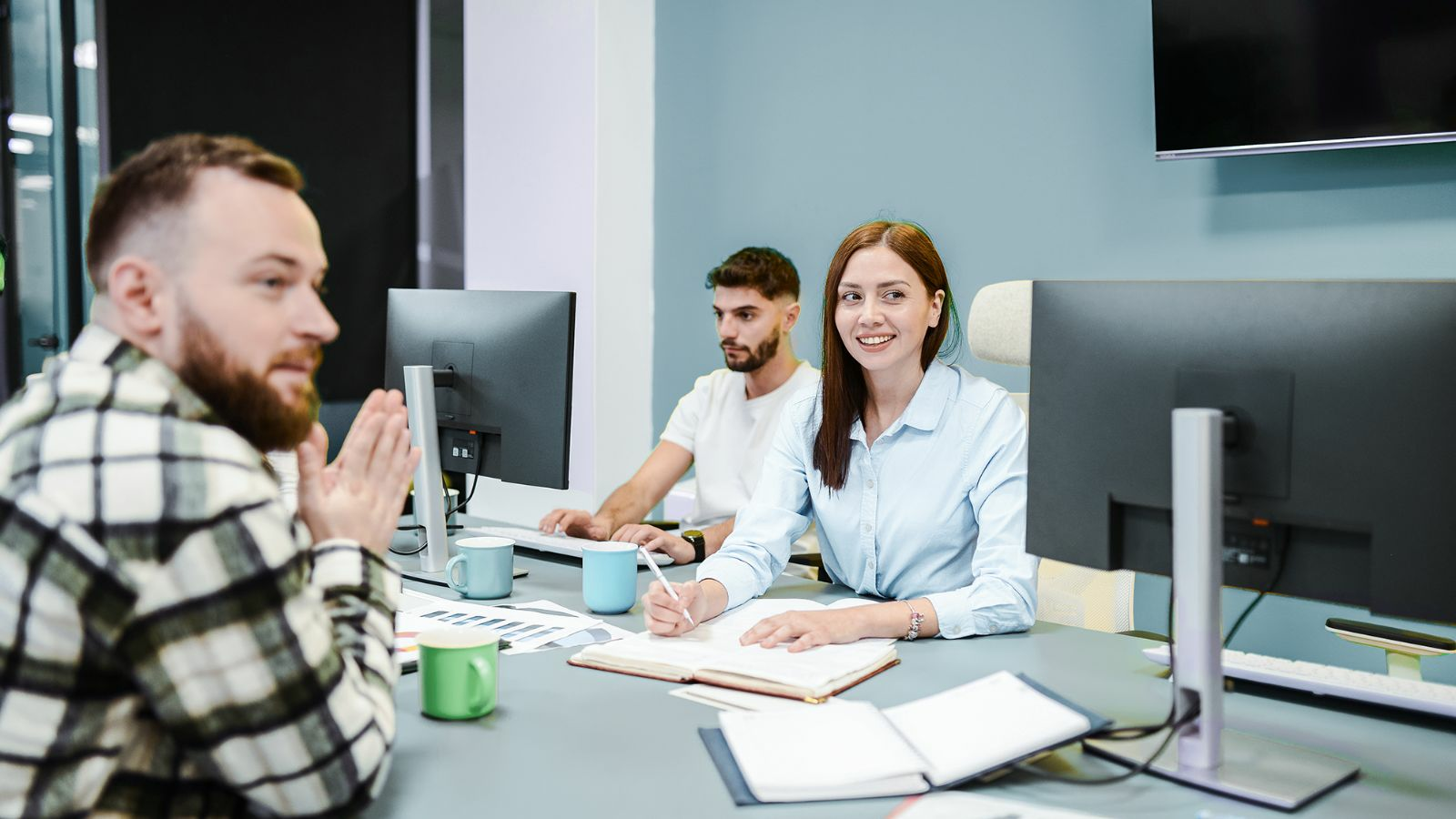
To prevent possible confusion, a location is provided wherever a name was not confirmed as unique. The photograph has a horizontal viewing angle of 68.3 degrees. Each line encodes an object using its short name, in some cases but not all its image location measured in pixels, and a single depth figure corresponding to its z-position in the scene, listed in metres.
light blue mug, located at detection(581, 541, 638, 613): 1.58
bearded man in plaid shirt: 0.74
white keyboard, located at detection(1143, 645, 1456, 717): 1.20
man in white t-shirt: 2.77
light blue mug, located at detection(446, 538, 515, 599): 1.66
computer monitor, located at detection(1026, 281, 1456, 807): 0.99
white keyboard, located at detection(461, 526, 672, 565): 1.96
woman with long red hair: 1.65
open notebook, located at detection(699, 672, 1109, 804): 0.99
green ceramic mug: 1.16
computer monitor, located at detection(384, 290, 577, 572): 1.75
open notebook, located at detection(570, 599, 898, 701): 1.24
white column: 3.54
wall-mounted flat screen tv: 2.17
